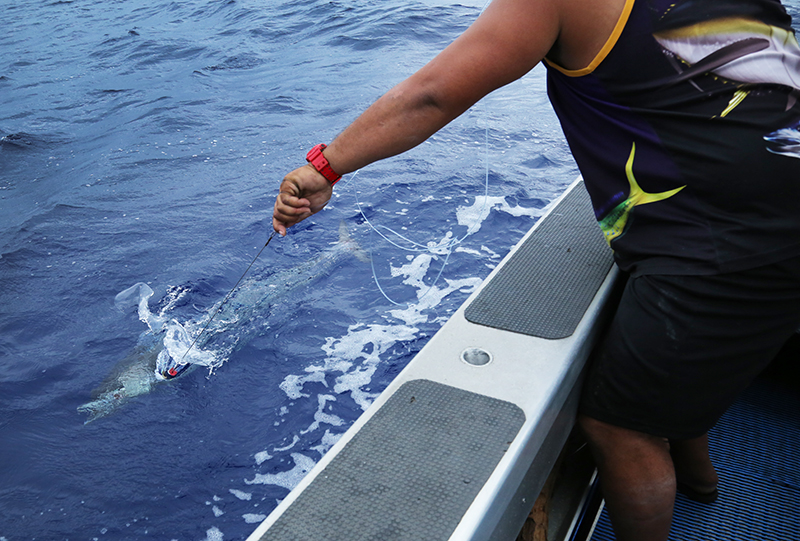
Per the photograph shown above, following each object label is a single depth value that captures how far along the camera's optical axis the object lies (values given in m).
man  1.10
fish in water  3.71
